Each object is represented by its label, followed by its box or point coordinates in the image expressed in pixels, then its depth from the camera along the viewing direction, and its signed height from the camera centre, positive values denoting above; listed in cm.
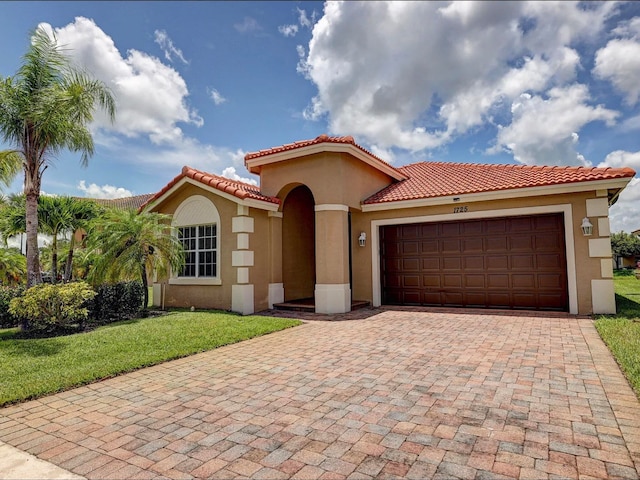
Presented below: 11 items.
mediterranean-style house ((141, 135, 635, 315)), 1106 +89
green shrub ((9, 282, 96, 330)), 891 -104
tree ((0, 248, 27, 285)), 1395 -7
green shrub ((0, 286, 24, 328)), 1073 -129
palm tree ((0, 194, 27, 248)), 1530 +184
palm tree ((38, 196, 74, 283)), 1528 +202
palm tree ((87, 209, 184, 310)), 1157 +54
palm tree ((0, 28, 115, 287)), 972 +424
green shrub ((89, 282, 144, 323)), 1132 -124
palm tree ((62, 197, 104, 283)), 1590 +216
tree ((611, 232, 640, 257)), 4497 +134
